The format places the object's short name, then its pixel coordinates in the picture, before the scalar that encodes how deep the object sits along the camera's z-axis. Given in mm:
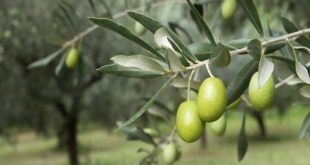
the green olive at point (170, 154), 568
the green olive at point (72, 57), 689
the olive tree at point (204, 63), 337
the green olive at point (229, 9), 630
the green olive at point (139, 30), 628
